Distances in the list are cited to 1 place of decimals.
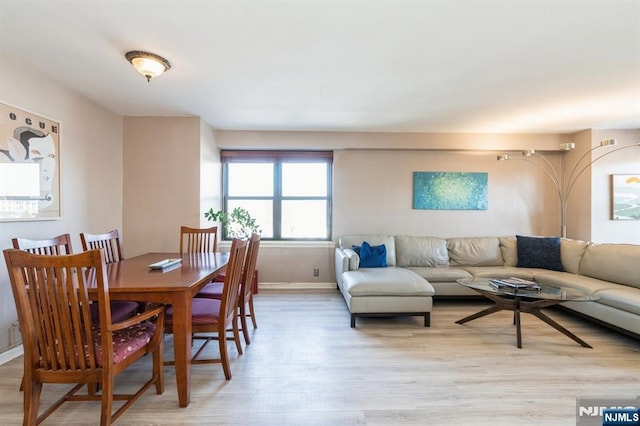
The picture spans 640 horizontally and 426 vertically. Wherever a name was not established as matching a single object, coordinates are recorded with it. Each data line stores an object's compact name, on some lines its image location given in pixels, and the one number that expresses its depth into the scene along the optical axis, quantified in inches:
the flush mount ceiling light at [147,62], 79.9
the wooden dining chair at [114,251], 80.4
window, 173.5
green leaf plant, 151.3
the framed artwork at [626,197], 150.3
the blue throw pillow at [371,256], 141.9
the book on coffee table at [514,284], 101.5
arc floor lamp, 153.5
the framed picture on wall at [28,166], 85.4
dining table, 63.9
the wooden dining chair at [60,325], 50.3
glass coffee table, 95.7
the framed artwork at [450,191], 168.9
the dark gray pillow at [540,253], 142.3
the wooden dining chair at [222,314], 74.4
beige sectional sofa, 105.0
